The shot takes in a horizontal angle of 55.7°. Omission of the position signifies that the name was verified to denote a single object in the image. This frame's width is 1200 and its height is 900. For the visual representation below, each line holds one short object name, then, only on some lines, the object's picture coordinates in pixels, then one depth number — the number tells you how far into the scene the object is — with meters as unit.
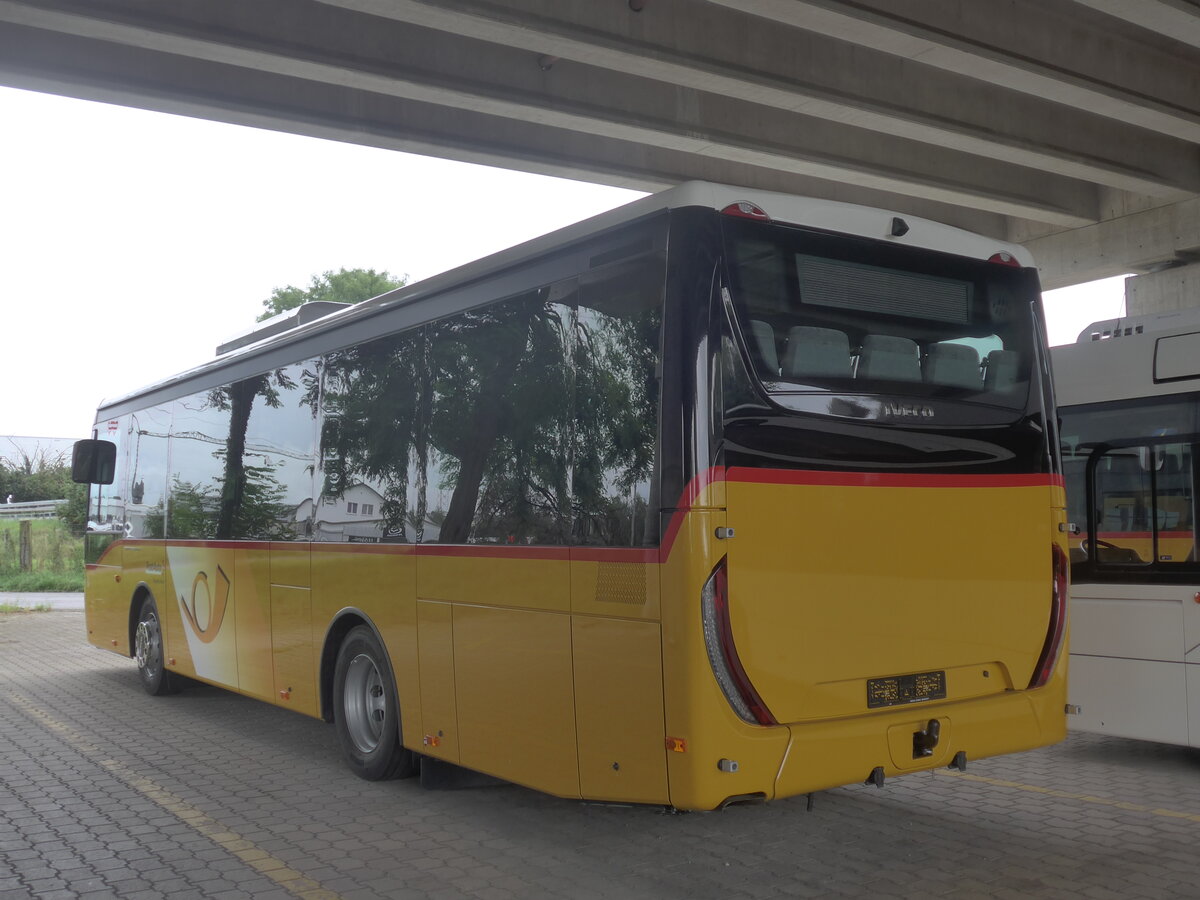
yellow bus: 5.05
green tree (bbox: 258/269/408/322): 55.72
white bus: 7.88
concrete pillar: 19.48
